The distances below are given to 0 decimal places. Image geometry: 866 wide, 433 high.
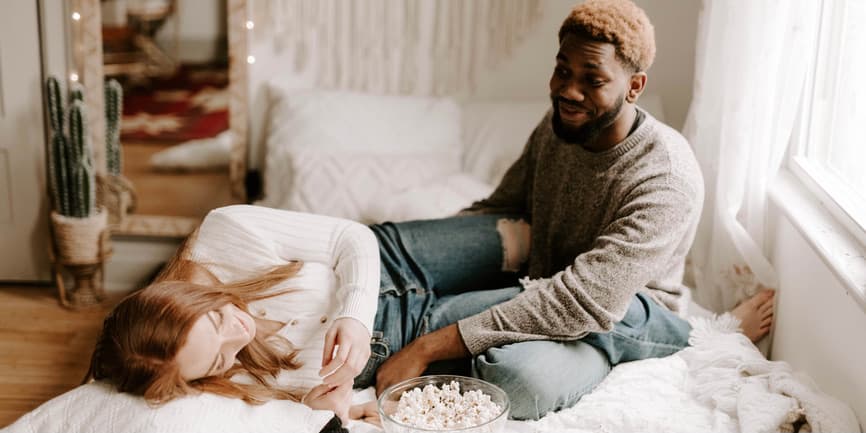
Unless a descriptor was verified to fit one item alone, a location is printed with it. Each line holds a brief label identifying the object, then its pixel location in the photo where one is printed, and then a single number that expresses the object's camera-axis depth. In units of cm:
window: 183
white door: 299
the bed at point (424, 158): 170
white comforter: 145
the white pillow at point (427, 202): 251
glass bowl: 148
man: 178
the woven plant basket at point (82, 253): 298
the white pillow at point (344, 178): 267
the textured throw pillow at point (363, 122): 287
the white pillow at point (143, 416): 143
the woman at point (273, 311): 145
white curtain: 206
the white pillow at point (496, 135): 288
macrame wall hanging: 300
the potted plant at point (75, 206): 291
